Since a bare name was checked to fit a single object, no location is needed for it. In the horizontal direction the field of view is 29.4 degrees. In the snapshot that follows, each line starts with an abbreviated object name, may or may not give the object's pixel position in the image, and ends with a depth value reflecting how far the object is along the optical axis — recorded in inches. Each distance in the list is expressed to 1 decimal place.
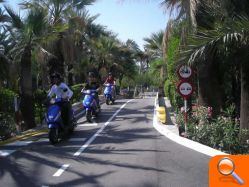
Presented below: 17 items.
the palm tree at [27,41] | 647.8
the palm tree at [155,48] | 1371.8
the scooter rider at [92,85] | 735.9
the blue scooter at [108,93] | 1007.5
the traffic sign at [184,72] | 530.3
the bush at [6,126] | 547.2
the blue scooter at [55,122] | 488.7
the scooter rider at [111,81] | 1036.9
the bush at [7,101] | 656.2
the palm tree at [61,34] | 838.5
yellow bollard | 627.6
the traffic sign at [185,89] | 532.7
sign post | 531.2
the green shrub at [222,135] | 466.6
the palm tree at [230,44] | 460.8
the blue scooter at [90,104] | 693.3
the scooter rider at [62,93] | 529.0
